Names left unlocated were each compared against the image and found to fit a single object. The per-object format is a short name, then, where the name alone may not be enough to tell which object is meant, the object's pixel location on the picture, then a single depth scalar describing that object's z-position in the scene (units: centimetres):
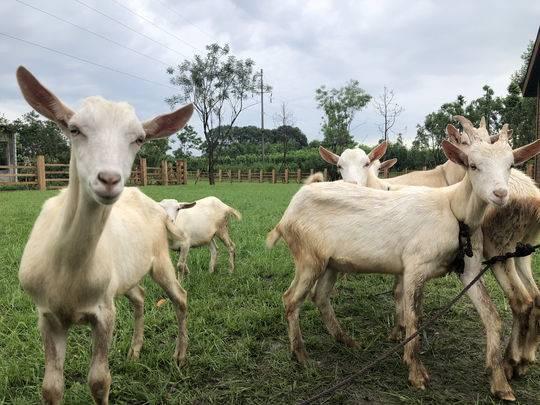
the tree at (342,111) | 4959
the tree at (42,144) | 3588
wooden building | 1170
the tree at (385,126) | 4463
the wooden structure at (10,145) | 2769
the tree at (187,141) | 5256
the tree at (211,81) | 3219
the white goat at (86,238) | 187
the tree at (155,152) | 3694
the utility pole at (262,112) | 4977
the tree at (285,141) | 4788
